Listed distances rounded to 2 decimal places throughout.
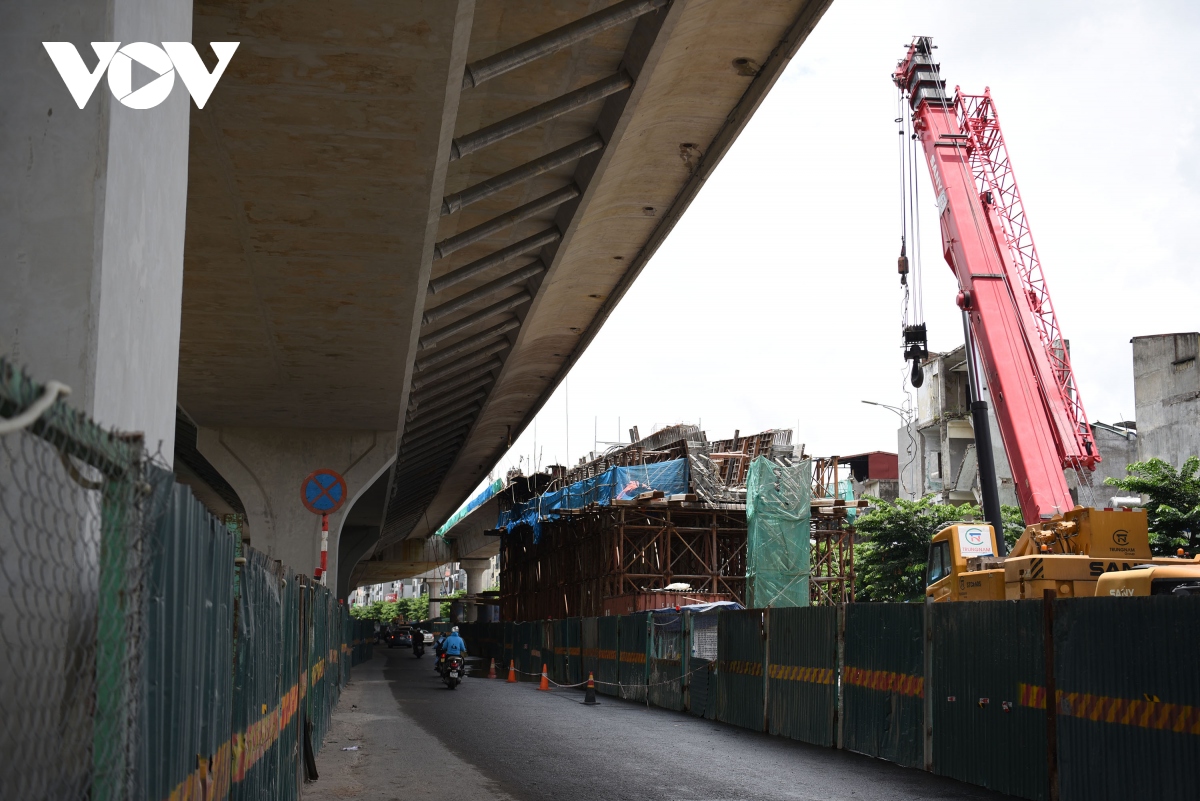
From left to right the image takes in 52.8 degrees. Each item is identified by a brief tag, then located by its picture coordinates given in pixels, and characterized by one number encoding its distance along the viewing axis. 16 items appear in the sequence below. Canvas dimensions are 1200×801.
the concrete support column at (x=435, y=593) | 139.99
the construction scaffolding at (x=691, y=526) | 38.78
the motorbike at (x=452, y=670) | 29.83
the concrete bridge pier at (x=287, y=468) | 27.98
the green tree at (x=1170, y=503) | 29.42
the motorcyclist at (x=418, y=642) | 61.40
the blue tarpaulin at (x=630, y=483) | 40.59
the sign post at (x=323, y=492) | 17.38
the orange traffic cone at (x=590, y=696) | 24.41
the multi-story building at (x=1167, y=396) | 44.31
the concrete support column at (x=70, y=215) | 4.86
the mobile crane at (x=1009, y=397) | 16.42
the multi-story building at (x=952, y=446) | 57.56
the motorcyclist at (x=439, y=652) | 31.93
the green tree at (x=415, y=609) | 152.38
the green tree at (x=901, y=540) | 43.72
